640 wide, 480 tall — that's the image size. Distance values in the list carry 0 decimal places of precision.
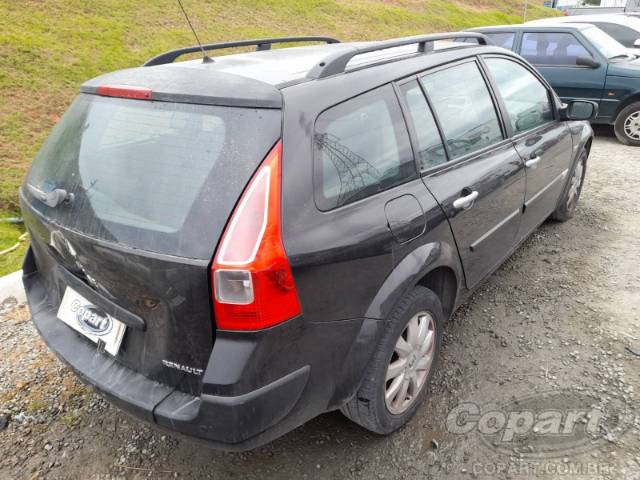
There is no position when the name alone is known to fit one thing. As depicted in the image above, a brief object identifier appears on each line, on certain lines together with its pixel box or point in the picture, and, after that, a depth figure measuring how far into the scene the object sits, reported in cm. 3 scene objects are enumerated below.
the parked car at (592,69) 675
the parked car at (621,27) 900
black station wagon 162
